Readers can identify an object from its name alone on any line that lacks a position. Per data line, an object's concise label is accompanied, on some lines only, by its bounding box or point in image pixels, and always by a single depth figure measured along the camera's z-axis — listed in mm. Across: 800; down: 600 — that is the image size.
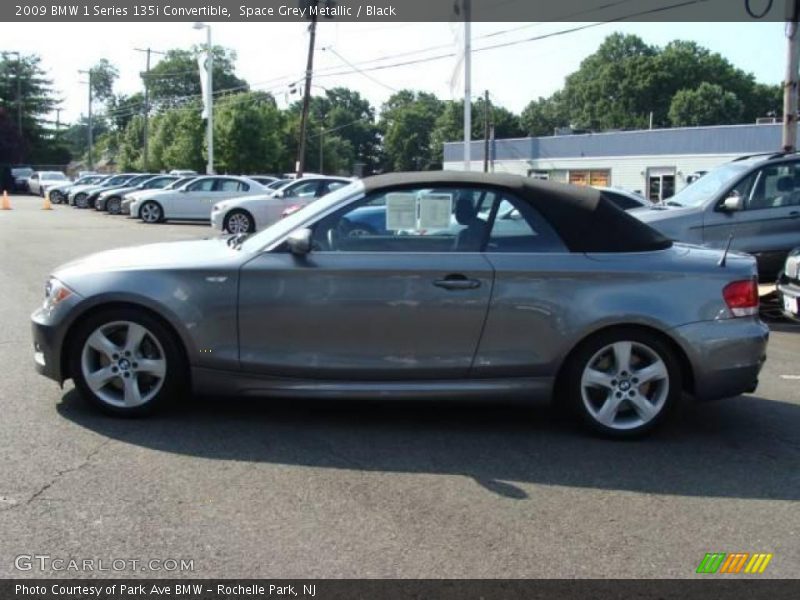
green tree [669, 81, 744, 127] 97812
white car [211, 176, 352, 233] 21297
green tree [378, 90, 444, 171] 108875
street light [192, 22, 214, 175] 35388
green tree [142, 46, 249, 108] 107812
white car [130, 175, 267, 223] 25391
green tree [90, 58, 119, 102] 128075
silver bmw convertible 5000
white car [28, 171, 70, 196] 48341
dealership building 45406
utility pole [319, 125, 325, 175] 99031
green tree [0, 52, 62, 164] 80250
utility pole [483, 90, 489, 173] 52338
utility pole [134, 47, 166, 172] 67562
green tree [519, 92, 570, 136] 123062
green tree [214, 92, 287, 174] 55344
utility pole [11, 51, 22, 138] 77938
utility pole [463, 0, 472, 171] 24156
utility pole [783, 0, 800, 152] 13039
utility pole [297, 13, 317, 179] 32000
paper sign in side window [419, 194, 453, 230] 5164
